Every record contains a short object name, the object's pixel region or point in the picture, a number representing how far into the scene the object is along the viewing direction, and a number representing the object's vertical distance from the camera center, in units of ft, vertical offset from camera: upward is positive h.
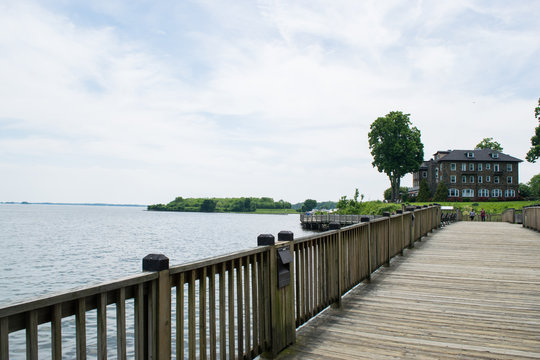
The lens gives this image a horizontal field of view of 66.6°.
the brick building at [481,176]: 238.48 +9.06
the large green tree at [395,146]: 214.07 +24.48
